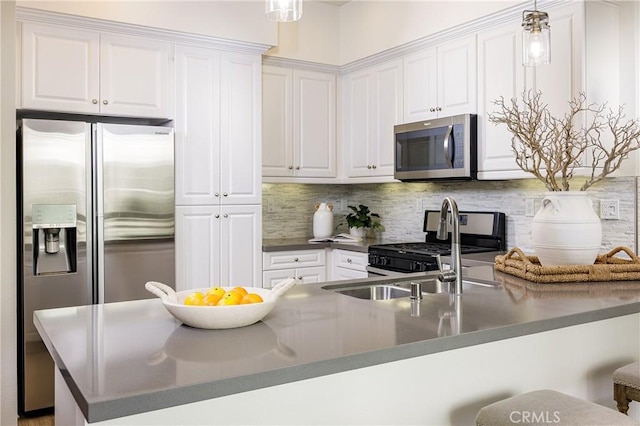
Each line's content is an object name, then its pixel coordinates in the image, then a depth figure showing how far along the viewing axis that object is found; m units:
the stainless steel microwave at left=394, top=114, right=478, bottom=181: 3.46
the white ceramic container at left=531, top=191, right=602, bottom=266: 2.20
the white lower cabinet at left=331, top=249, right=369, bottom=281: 4.09
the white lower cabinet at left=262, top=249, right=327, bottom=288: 4.16
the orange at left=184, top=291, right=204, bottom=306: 1.52
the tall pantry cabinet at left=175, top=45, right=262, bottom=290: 3.79
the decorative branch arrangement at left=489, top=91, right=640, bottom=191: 2.90
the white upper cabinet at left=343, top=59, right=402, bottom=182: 4.18
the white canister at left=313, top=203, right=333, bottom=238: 4.61
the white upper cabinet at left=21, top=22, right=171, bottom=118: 3.31
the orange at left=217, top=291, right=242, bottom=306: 1.49
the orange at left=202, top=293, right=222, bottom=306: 1.51
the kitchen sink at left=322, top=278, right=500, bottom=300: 2.23
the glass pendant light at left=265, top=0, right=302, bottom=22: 1.81
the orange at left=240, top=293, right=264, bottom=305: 1.51
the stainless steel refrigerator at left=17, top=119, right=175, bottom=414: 3.19
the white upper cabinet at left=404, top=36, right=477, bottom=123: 3.53
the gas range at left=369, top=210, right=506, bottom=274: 3.47
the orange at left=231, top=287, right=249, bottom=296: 1.54
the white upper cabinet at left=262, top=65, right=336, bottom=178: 4.38
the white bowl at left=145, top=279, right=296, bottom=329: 1.43
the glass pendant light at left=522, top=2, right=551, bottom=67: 2.21
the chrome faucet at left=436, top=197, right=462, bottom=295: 1.97
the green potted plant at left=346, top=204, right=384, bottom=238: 4.65
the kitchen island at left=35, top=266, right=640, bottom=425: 1.13
